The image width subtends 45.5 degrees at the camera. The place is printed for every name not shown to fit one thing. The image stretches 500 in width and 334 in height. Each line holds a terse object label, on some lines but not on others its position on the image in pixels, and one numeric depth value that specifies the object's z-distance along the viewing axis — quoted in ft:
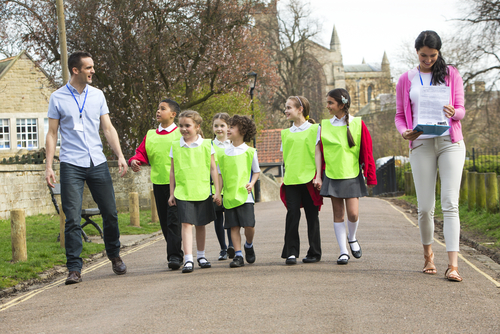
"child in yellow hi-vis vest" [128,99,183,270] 21.91
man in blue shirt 19.95
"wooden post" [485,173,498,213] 34.86
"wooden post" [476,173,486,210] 37.24
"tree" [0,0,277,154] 64.69
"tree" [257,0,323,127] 163.16
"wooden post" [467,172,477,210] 38.64
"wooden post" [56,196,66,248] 29.49
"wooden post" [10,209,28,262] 24.80
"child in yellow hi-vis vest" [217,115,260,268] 21.61
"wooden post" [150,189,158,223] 46.55
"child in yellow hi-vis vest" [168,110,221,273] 20.97
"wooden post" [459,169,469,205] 44.42
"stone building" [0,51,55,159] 93.04
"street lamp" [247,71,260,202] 70.75
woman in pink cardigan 17.49
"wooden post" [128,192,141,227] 42.70
